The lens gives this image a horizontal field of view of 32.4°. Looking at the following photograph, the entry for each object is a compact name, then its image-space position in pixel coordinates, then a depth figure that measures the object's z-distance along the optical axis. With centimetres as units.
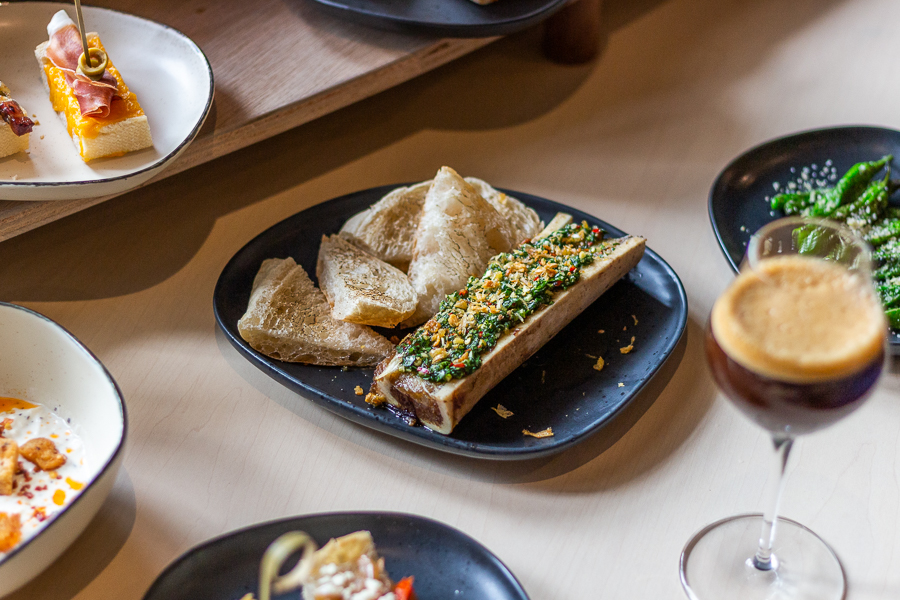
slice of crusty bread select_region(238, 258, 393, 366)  81
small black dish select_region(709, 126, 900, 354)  89
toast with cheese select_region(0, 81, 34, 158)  82
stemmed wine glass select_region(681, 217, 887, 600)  62
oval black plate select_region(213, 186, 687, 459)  76
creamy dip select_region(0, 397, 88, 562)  71
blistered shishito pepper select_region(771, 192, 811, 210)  90
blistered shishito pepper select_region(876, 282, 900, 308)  81
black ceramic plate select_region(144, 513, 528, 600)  69
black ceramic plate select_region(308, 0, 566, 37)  92
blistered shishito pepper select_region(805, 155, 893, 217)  89
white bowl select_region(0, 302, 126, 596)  68
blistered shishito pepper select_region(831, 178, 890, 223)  88
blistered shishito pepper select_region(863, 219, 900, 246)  86
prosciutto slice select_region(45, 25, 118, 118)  83
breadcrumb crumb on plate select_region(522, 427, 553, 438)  76
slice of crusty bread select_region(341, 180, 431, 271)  88
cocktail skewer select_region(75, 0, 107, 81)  85
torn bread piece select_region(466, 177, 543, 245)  89
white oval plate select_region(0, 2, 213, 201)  82
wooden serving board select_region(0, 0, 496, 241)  88
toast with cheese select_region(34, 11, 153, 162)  83
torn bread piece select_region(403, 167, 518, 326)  84
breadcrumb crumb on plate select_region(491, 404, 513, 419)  78
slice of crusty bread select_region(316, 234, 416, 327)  81
